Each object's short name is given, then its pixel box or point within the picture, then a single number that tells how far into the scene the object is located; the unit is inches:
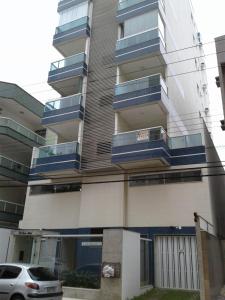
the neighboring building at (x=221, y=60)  532.7
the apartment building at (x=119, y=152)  530.8
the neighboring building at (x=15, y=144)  754.0
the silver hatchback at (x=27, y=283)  304.8
